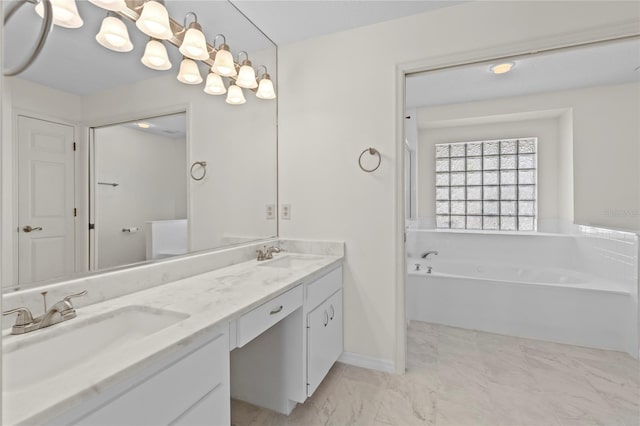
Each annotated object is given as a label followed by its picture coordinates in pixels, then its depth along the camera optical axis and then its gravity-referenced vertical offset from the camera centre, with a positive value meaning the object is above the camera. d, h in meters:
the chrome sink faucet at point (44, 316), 0.92 -0.33
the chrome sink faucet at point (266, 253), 2.05 -0.28
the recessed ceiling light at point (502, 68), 2.74 +1.30
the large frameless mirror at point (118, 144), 1.04 +0.29
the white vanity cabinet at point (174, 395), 0.72 -0.49
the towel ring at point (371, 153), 2.05 +0.37
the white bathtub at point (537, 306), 2.37 -0.80
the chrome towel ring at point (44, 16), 0.79 +0.54
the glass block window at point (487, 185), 3.97 +0.36
